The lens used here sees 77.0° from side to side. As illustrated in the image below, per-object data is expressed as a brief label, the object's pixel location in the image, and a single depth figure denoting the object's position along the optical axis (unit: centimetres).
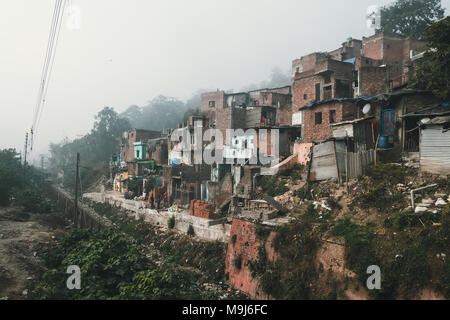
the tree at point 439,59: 1448
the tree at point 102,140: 6138
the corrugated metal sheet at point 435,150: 1277
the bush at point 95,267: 953
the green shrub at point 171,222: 2150
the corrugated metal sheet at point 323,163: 1613
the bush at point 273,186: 1817
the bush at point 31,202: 2830
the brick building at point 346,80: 2047
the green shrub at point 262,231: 1348
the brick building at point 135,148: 3916
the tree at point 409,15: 3459
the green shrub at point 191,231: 1930
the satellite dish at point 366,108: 1867
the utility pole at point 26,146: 4028
